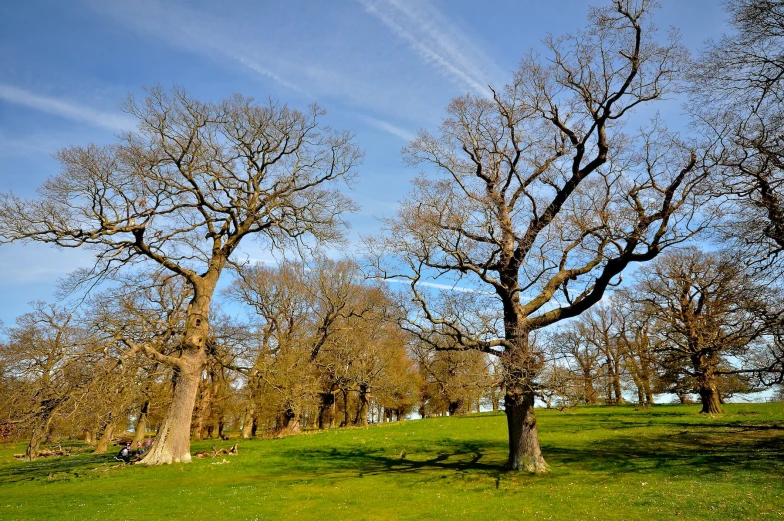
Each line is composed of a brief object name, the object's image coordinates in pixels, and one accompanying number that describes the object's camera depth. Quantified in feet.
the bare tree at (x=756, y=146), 34.14
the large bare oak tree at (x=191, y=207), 59.47
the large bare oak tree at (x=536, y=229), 47.44
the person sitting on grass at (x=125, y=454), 71.59
